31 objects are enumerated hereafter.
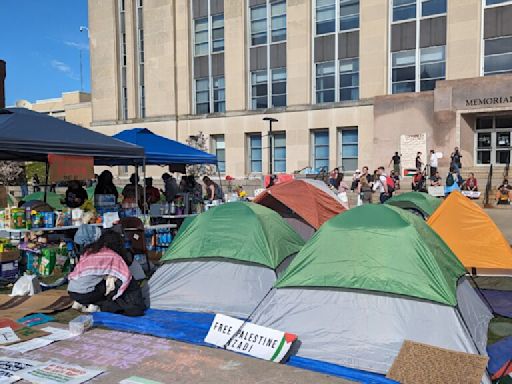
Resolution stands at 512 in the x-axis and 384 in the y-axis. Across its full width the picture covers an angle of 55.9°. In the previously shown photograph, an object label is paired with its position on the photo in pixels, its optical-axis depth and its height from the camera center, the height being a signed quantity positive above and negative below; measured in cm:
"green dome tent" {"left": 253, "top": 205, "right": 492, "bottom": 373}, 486 -137
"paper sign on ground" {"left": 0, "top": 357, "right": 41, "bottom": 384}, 443 -192
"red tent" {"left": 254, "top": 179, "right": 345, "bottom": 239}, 1013 -77
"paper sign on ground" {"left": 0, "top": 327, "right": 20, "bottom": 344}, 539 -190
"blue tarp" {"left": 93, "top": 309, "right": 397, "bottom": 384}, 474 -196
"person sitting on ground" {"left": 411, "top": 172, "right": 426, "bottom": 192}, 1986 -69
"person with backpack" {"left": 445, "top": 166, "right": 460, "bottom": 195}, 1885 -59
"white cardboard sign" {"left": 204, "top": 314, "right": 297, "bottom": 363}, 493 -182
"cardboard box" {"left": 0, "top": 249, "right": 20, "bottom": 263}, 856 -156
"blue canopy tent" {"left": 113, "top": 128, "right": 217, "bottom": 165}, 1227 +49
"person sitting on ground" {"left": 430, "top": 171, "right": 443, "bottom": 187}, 2066 -64
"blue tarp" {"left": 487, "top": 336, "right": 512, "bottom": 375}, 485 -198
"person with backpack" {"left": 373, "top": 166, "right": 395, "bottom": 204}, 1905 -78
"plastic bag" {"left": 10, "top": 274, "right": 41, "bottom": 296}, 743 -182
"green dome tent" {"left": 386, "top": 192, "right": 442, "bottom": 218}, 1074 -81
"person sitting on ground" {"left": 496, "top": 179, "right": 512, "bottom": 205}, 1897 -115
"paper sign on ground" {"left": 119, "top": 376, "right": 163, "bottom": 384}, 439 -194
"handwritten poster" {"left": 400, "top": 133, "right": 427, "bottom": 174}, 2330 +90
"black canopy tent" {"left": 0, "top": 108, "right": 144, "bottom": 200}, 799 +54
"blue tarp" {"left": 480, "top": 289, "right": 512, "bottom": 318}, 662 -200
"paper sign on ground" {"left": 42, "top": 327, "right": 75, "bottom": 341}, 557 -195
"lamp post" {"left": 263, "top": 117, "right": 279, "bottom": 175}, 2572 +66
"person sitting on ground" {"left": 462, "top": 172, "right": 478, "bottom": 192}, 1975 -74
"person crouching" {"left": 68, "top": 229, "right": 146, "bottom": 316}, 643 -151
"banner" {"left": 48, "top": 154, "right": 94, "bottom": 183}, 853 +3
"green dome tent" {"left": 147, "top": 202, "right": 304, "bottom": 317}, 662 -135
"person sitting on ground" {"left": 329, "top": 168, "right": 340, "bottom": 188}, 2127 -49
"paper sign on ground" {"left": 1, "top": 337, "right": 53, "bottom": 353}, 521 -195
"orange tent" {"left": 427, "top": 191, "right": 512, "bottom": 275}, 852 -126
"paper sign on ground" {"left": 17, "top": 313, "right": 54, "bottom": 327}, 610 -194
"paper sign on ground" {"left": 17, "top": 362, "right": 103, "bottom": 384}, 441 -193
